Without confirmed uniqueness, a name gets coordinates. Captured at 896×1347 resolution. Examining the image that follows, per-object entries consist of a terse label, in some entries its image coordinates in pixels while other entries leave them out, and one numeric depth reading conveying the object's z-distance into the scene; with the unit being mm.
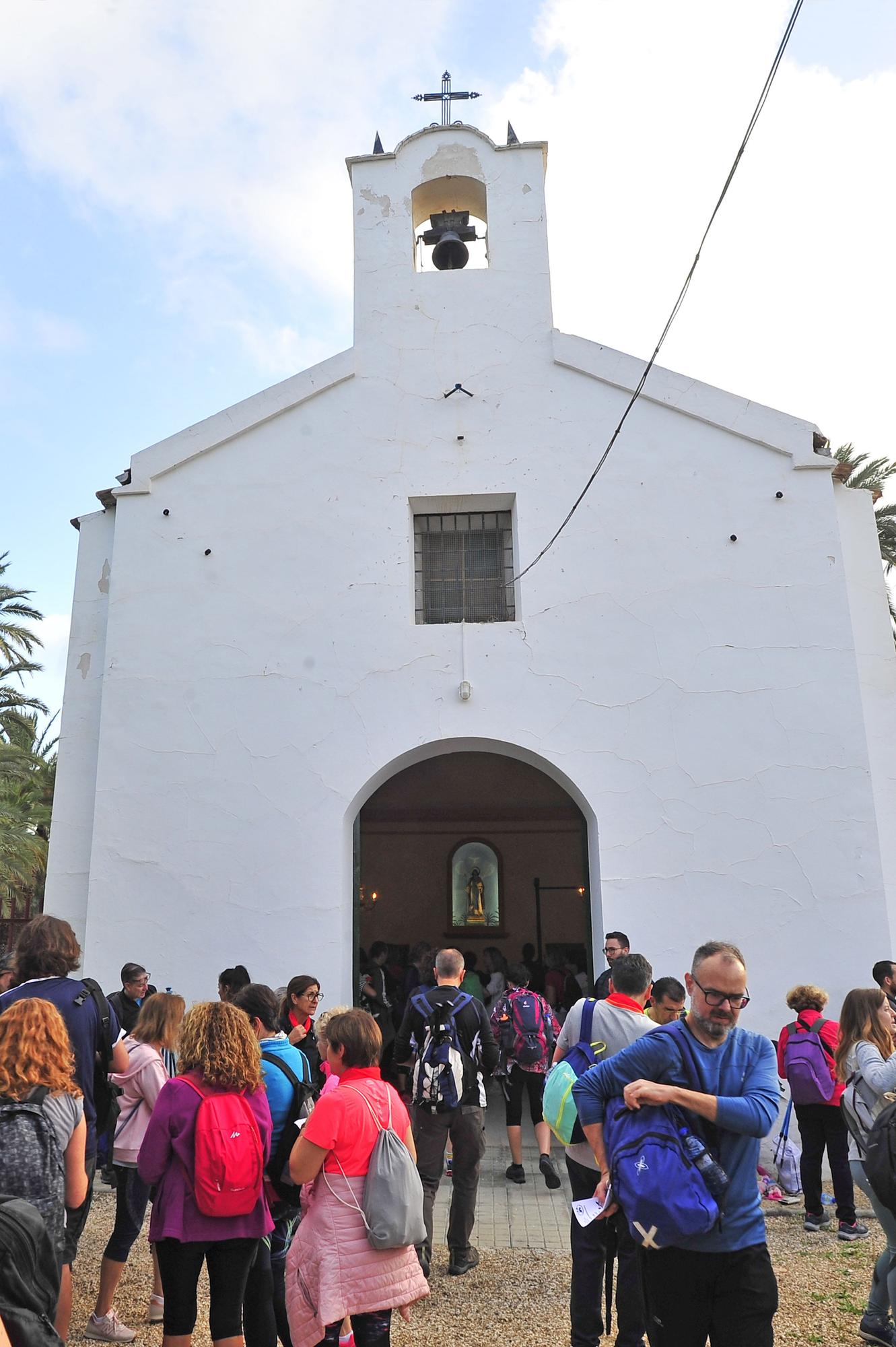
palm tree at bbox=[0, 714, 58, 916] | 17594
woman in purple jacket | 3648
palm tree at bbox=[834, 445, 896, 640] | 17609
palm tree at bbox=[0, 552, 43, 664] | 19656
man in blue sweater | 2977
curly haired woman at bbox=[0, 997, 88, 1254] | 3309
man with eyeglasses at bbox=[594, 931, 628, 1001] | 7129
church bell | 10375
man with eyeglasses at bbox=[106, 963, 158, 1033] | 6652
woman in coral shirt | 3477
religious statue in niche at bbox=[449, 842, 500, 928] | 16250
